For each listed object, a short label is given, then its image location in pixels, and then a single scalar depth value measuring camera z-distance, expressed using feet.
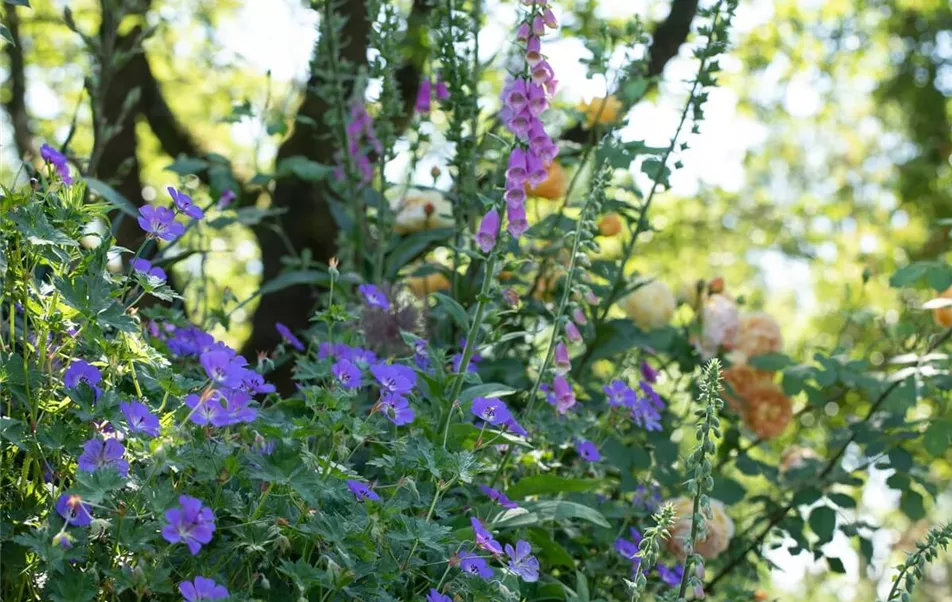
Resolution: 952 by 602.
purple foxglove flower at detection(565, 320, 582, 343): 7.64
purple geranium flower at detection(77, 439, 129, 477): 6.60
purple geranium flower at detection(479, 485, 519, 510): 7.52
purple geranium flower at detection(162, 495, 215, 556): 6.45
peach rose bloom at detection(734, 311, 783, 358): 10.14
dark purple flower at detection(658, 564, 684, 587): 7.95
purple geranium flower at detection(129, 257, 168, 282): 7.31
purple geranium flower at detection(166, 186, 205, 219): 7.31
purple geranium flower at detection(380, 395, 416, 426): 7.17
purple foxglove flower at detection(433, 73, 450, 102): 9.24
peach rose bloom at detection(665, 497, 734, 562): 9.08
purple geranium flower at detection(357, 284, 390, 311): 8.20
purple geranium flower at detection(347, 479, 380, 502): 6.98
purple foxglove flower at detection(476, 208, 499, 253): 7.64
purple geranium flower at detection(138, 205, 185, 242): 7.17
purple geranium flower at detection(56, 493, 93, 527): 6.40
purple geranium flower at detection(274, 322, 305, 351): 8.16
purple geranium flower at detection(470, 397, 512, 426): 7.38
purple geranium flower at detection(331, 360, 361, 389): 7.31
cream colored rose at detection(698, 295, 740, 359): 9.87
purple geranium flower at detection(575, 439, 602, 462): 8.03
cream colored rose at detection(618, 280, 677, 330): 9.74
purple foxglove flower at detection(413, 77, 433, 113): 9.72
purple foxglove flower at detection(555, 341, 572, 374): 7.73
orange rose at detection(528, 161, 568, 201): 9.79
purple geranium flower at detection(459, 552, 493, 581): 7.00
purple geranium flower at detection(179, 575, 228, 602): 6.41
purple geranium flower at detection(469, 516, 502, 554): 6.88
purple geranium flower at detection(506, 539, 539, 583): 7.06
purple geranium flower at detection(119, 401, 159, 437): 6.67
